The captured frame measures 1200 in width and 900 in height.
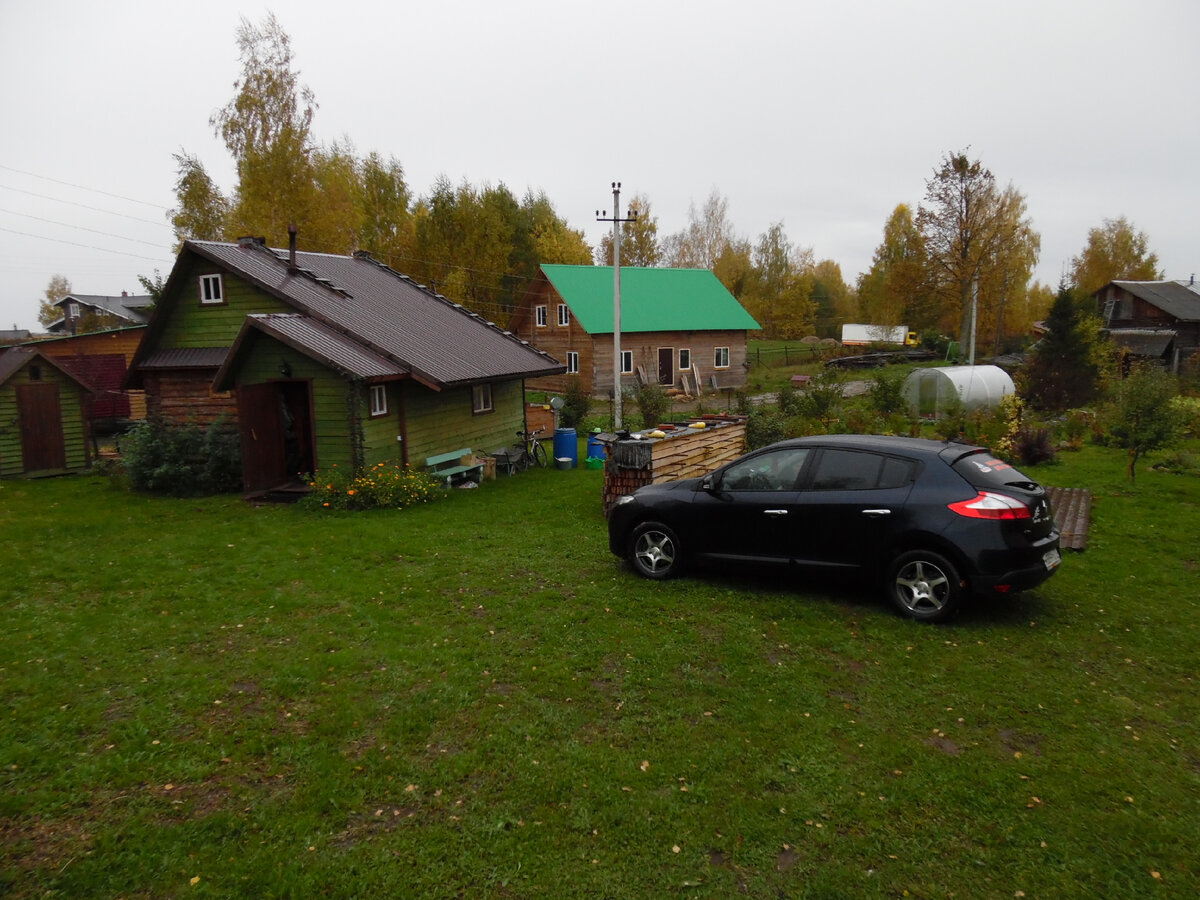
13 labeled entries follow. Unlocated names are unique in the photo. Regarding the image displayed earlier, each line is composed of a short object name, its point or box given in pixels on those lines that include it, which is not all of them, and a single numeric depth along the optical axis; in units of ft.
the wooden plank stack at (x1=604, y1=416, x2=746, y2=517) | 36.99
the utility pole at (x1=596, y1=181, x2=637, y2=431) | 76.13
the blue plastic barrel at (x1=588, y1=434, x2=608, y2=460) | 62.90
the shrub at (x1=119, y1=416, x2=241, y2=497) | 51.49
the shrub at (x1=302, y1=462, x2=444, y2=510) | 45.73
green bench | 52.54
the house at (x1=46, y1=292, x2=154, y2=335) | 173.88
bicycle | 60.44
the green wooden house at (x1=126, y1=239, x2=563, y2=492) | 47.57
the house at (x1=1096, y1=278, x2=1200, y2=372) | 123.13
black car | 22.27
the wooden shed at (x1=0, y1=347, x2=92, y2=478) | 60.39
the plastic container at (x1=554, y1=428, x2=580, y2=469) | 62.44
